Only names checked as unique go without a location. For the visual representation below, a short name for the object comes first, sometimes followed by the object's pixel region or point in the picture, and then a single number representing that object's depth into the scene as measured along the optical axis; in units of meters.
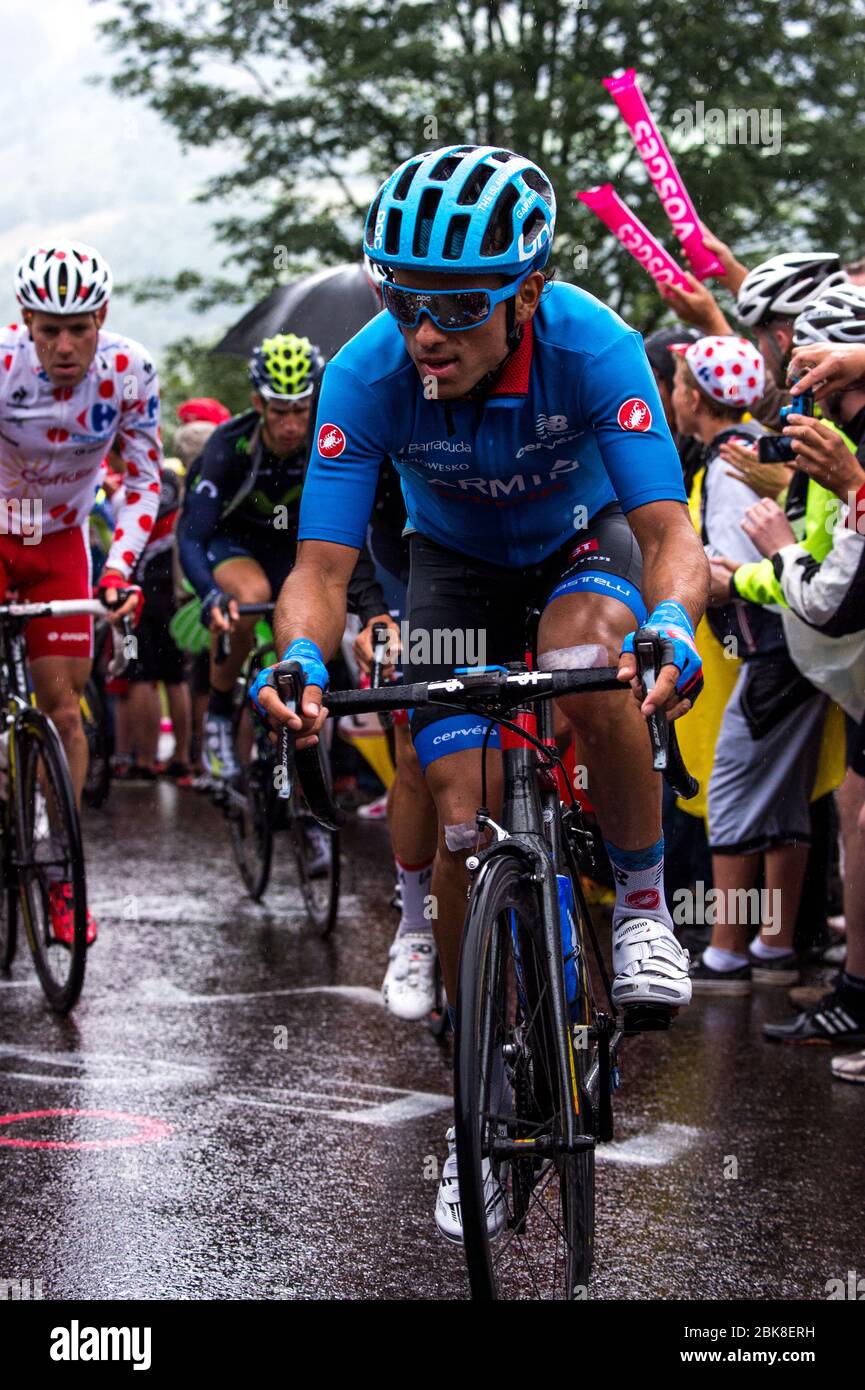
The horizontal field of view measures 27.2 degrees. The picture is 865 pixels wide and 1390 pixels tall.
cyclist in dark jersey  7.98
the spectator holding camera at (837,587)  5.50
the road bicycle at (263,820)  8.18
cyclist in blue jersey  3.60
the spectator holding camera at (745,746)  7.12
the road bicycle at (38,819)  6.32
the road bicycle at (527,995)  3.16
